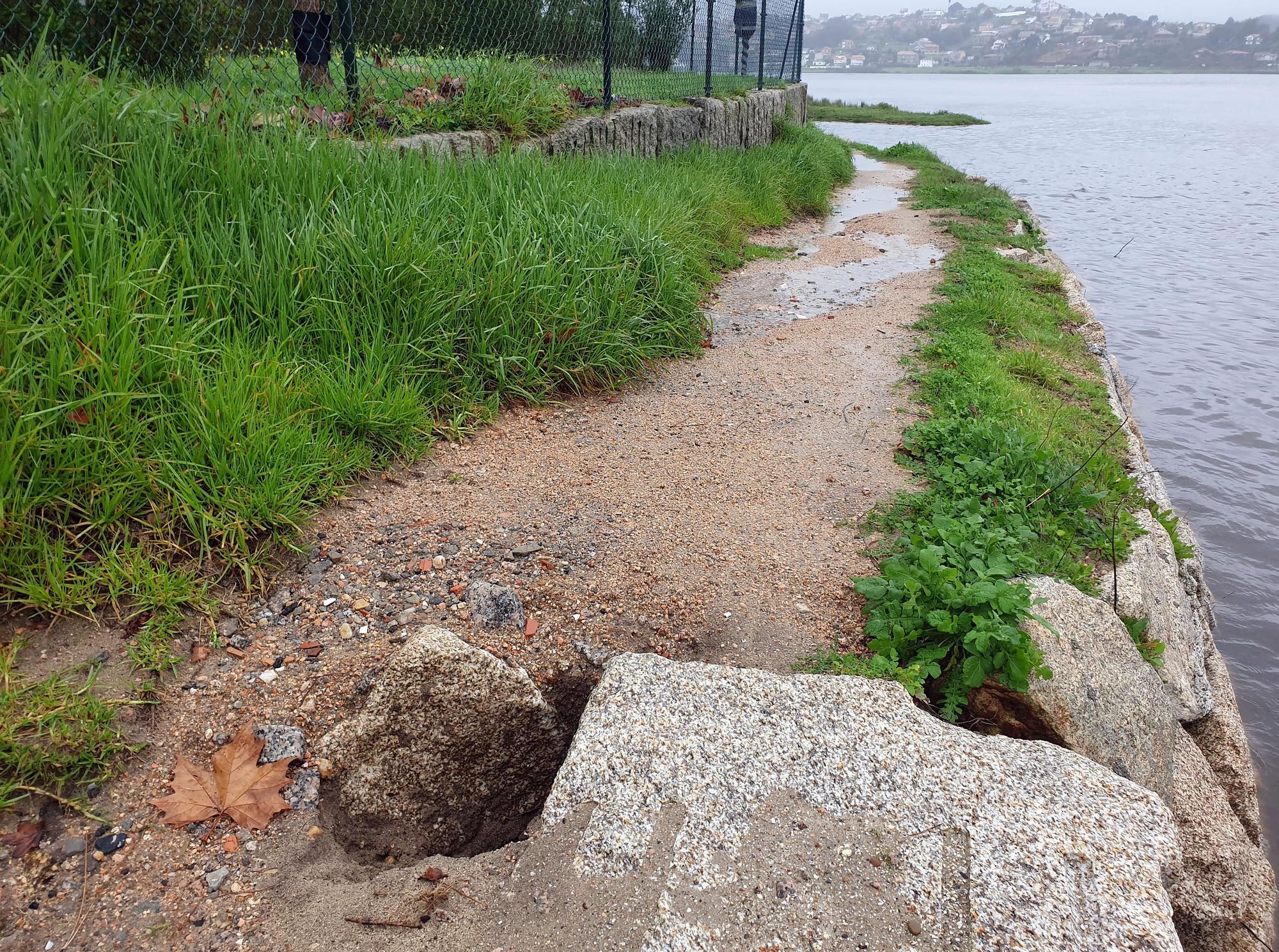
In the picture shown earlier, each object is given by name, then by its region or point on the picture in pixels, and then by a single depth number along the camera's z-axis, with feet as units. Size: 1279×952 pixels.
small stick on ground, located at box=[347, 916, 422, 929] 5.38
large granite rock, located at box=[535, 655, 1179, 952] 5.19
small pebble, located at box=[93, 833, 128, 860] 5.82
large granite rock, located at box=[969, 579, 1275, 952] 8.09
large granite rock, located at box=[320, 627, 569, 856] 6.83
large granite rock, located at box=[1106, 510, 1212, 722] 10.33
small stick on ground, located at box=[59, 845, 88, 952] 5.24
